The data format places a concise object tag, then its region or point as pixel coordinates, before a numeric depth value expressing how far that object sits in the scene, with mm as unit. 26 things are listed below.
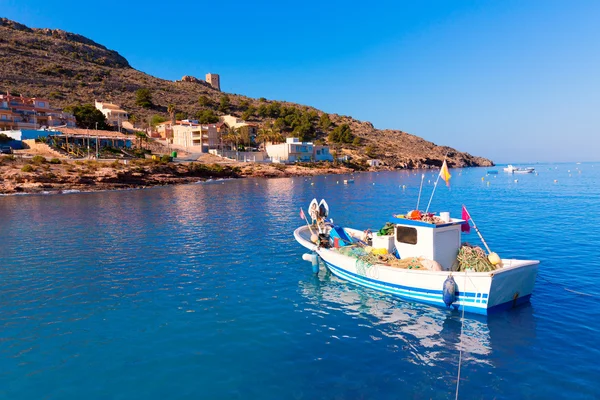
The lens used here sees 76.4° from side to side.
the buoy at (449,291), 13477
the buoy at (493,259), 14062
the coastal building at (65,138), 74688
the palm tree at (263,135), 119694
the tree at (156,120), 116375
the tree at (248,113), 149750
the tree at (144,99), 135250
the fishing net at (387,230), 17578
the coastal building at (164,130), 109125
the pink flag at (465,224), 16203
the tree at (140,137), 90188
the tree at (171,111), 126481
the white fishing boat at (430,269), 13359
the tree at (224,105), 155250
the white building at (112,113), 108938
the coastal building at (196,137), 104688
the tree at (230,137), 107956
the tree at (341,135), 144250
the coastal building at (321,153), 120956
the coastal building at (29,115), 84312
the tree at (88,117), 96312
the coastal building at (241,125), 118500
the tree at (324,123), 154125
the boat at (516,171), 122825
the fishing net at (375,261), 15148
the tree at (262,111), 157875
